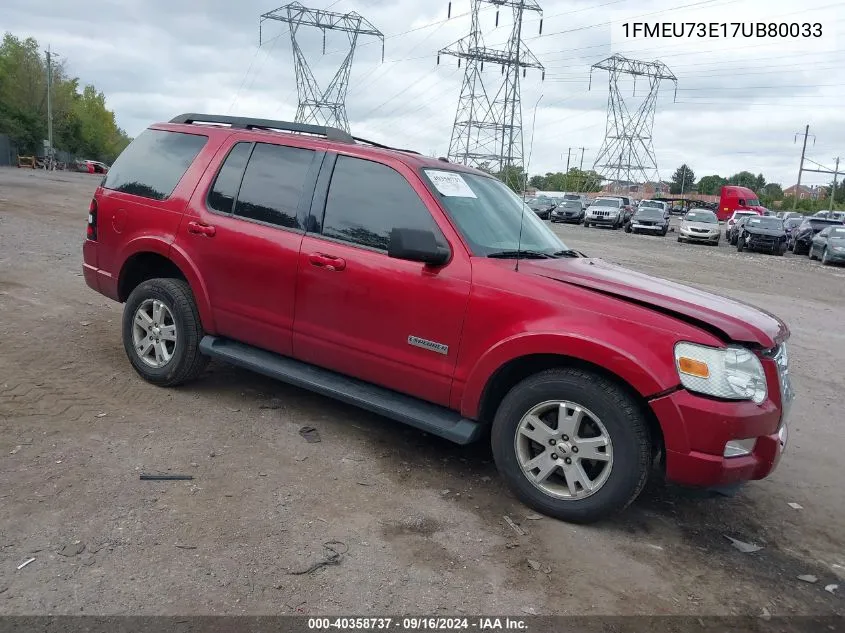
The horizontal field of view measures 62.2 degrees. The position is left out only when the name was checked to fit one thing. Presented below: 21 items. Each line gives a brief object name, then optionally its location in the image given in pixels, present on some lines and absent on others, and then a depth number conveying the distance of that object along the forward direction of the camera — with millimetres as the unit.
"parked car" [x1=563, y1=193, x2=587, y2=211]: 40625
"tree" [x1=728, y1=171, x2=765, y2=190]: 124219
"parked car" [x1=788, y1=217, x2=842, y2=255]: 26953
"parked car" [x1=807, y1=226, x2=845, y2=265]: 22656
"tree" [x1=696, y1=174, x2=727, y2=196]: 121812
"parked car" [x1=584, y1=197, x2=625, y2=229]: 35469
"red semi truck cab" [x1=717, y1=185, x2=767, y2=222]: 49022
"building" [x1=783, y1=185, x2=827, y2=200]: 111462
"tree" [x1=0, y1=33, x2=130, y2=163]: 66500
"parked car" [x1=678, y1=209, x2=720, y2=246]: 29359
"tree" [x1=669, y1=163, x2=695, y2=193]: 125244
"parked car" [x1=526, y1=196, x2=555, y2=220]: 37925
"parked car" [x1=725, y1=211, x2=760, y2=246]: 34162
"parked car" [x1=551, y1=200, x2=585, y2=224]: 38062
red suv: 3420
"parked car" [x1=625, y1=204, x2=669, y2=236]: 32688
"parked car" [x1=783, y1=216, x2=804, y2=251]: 27764
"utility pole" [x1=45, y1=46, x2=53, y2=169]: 62034
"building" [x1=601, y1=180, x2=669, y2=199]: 77000
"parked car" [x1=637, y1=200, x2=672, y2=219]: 34931
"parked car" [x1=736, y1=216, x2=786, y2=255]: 26125
